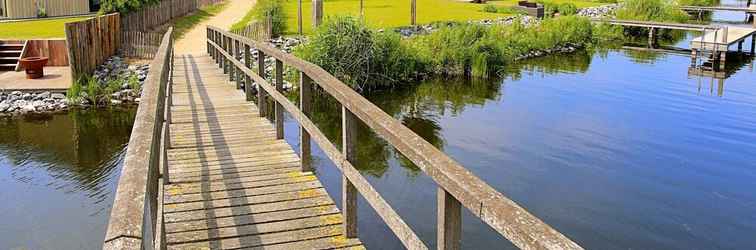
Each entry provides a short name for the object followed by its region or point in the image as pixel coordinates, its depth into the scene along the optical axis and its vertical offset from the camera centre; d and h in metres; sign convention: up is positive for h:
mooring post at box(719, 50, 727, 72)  27.75 -1.29
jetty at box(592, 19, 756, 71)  28.13 -0.59
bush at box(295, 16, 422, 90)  20.98 -0.87
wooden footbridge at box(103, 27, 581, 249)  2.56 -1.32
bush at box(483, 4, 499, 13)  45.66 +0.97
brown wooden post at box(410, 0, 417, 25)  33.09 +0.48
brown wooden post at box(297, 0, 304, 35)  29.40 +0.06
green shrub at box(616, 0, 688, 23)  40.59 +0.81
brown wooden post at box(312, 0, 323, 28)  28.78 +0.48
